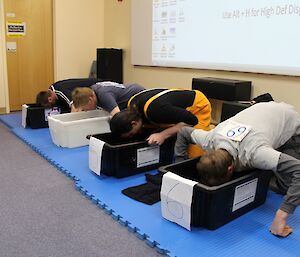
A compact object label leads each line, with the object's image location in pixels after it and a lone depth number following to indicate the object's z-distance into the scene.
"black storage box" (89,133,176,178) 2.19
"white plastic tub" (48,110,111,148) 2.91
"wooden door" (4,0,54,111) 4.72
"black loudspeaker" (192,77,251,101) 2.93
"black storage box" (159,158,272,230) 1.55
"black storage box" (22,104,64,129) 3.57
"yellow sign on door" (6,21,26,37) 4.68
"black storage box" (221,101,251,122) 2.72
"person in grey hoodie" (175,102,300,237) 1.55
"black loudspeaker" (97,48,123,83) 4.79
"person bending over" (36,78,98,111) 3.50
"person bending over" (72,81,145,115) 2.85
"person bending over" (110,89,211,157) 2.12
